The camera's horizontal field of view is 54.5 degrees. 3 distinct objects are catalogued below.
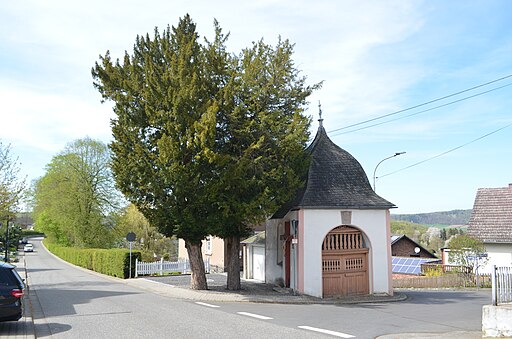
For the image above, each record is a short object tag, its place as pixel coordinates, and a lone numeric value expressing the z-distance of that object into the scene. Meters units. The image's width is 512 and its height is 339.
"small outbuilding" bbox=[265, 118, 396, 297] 20.66
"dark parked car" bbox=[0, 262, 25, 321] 11.05
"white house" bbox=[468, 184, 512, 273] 29.31
